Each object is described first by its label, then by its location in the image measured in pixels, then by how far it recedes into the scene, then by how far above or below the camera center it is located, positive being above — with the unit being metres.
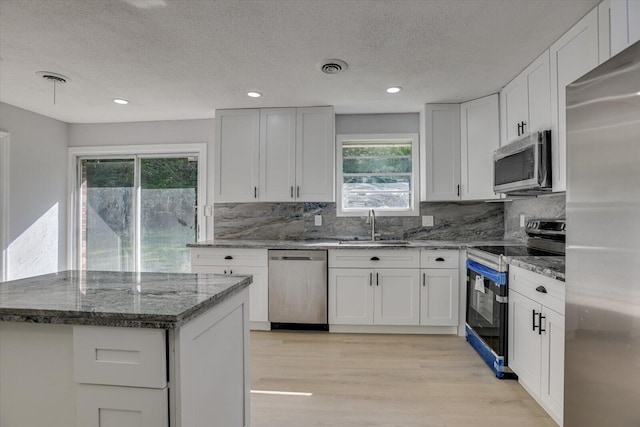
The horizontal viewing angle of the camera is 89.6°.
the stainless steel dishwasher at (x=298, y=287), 3.22 -0.74
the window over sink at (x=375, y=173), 3.78 +0.48
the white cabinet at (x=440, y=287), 3.11 -0.71
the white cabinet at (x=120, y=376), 1.02 -0.52
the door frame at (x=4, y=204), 3.40 +0.08
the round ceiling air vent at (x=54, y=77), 2.65 +1.14
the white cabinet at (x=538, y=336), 1.74 -0.74
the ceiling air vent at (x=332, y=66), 2.44 +1.15
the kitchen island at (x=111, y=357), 1.02 -0.49
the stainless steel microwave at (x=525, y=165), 2.25 +0.37
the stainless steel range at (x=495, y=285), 2.31 -0.56
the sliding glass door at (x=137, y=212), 4.07 +0.00
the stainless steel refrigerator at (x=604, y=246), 0.96 -0.11
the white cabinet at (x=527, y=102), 2.31 +0.90
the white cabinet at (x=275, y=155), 3.51 +0.64
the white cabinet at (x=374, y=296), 3.15 -0.82
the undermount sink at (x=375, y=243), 3.26 -0.31
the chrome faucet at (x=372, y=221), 3.66 -0.09
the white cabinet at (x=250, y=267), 3.29 -0.56
